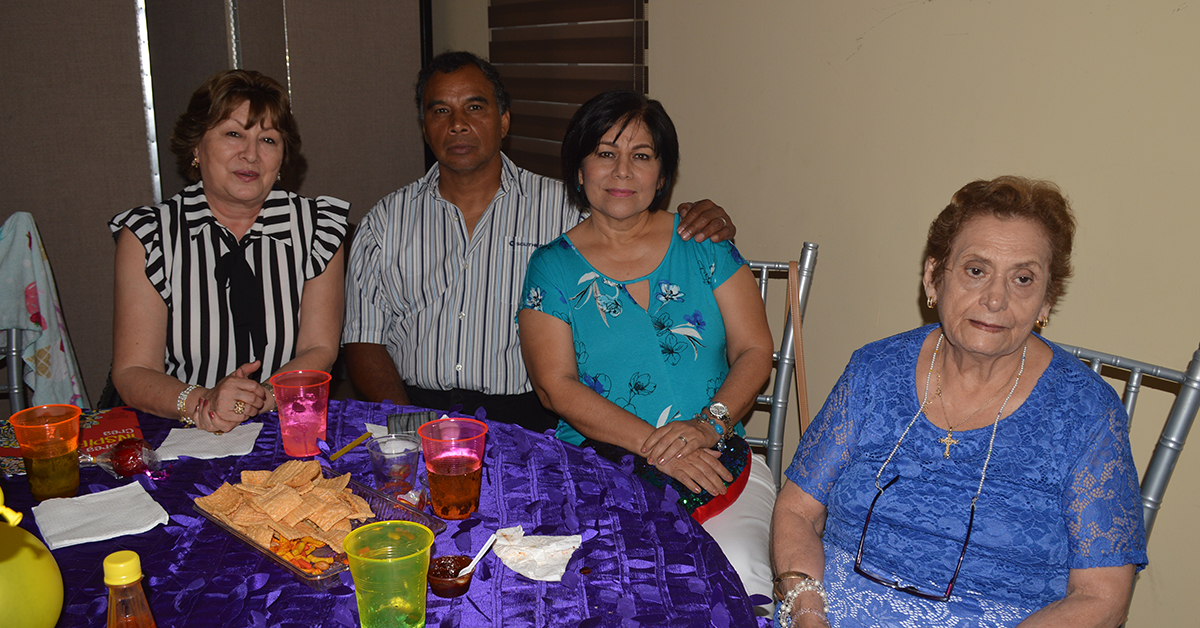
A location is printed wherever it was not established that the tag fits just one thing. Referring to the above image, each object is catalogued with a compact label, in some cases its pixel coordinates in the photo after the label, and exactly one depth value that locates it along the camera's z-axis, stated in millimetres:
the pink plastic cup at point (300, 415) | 1573
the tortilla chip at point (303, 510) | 1239
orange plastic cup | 1349
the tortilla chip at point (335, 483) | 1354
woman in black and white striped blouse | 2186
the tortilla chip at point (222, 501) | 1306
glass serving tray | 1135
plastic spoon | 1130
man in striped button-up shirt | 2680
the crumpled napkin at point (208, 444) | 1568
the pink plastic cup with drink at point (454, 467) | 1329
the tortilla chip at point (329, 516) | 1235
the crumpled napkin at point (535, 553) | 1183
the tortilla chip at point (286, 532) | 1215
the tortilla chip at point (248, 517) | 1264
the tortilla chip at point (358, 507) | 1285
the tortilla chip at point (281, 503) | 1241
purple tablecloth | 1089
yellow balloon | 878
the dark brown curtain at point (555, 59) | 3240
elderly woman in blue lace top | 1477
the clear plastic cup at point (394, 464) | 1393
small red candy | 1456
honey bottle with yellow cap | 864
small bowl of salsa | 1115
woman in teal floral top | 2213
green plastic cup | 1012
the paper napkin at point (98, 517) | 1249
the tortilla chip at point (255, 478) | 1358
